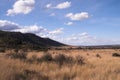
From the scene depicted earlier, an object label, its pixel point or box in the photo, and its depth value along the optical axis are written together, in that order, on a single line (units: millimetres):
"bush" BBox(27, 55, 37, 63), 7283
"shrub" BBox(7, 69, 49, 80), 4304
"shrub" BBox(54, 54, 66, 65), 7561
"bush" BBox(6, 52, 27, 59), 8352
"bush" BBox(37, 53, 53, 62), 8008
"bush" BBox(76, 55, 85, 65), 7644
